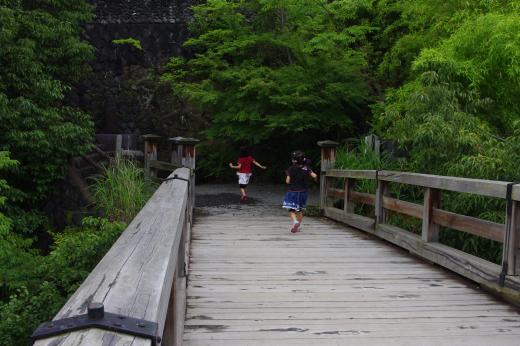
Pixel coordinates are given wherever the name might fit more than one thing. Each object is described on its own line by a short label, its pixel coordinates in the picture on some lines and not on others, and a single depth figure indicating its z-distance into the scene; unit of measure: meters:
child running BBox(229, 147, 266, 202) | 12.01
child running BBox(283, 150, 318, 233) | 8.13
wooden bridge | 1.53
